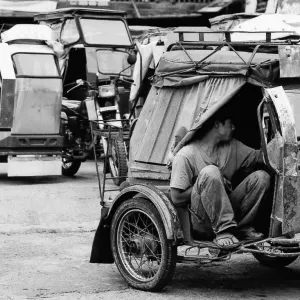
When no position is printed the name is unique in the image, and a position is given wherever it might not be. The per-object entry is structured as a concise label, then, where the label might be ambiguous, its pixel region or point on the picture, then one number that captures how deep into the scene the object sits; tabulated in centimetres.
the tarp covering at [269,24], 1686
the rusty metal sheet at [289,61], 690
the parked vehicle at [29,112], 1439
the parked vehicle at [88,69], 1545
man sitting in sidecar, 693
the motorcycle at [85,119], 1538
